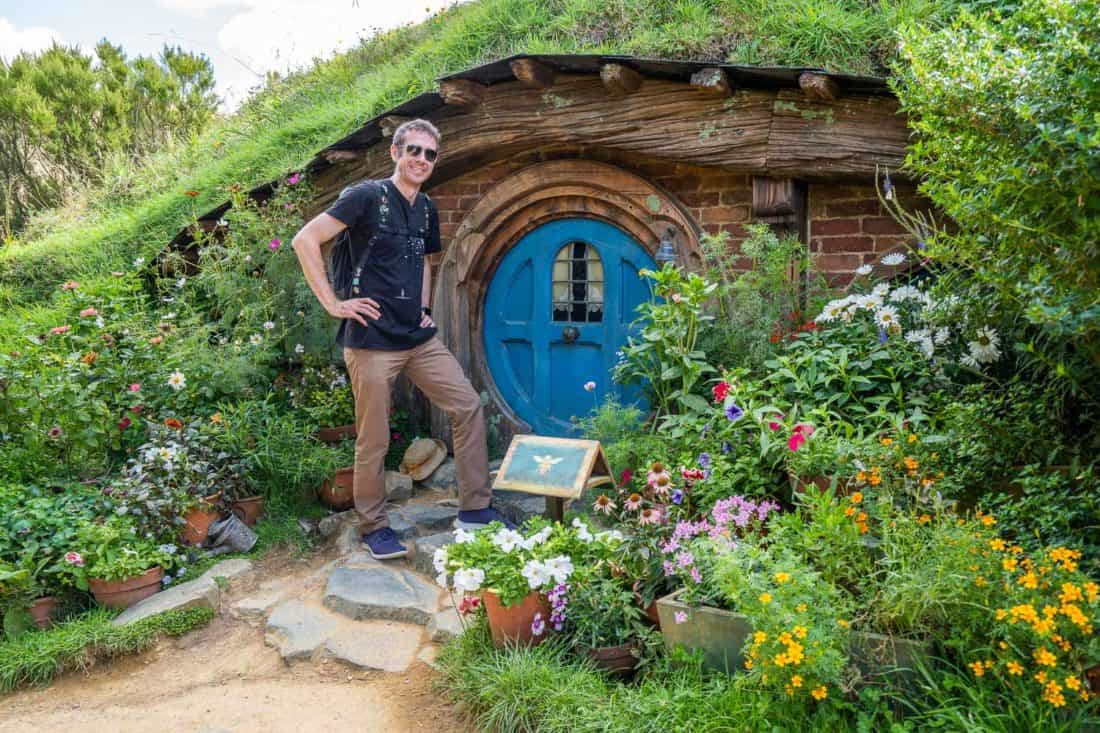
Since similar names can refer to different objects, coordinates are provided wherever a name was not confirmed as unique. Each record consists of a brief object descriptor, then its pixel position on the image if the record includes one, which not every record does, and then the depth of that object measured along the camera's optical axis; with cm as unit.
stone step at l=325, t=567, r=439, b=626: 437
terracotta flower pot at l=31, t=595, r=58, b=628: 445
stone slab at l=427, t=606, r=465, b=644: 408
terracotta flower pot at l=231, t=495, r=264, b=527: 559
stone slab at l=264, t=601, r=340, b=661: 416
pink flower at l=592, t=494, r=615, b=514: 396
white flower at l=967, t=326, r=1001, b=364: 334
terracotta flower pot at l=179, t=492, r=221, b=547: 525
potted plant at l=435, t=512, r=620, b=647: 347
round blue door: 593
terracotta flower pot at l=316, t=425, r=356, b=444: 606
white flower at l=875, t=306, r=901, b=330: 418
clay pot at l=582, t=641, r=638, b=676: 336
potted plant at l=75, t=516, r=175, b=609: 456
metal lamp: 530
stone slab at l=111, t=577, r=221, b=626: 448
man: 464
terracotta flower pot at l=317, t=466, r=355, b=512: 574
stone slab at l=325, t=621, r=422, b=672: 399
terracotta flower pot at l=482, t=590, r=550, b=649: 356
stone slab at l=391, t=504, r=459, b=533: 536
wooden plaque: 414
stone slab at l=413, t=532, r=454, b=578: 484
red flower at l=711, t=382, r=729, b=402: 410
